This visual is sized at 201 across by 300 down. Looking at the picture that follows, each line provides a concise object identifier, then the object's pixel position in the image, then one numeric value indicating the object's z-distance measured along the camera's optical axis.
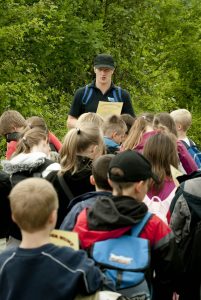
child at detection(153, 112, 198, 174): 6.95
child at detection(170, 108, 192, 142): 8.01
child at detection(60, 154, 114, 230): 4.61
